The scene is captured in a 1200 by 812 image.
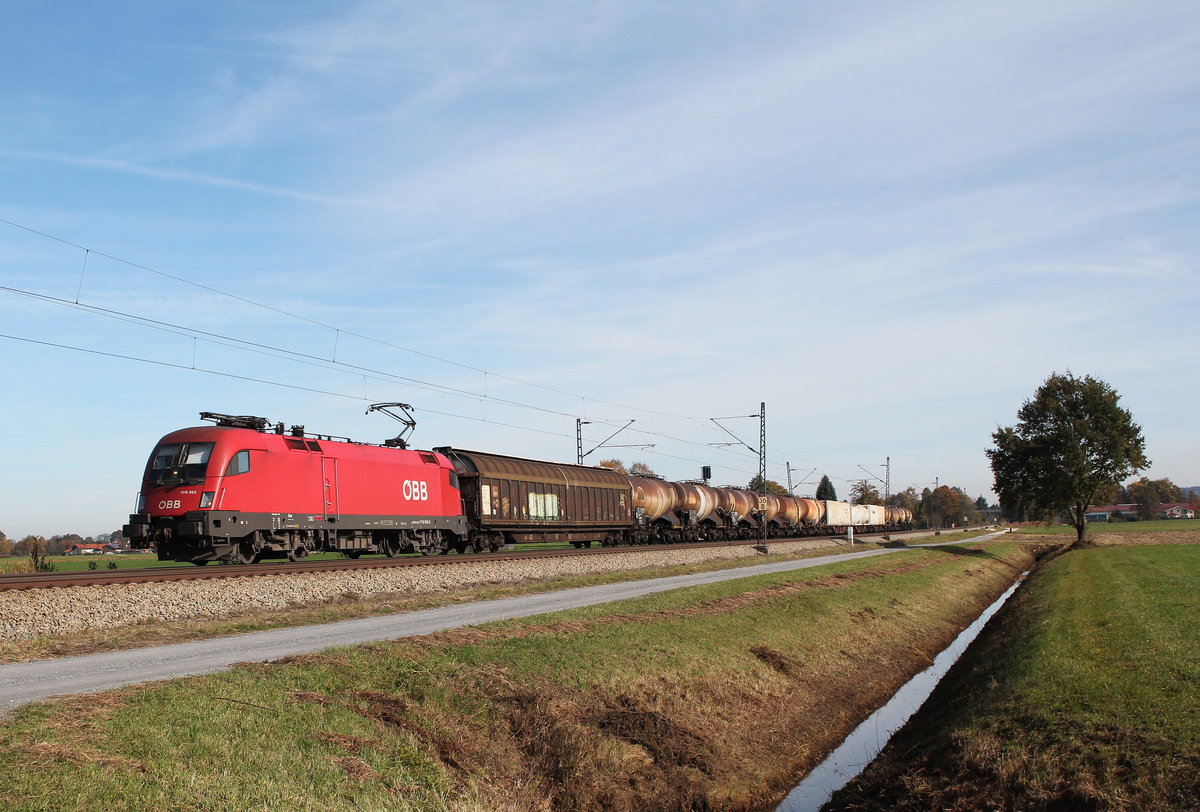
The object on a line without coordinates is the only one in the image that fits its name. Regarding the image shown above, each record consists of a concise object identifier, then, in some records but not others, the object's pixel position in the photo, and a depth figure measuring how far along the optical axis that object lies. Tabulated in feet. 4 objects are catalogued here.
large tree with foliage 193.77
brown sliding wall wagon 121.49
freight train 79.15
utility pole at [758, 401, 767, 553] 192.35
